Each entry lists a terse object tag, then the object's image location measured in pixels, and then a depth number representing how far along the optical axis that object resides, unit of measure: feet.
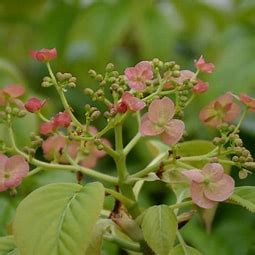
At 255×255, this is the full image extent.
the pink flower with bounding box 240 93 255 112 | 3.20
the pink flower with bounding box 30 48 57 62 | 3.20
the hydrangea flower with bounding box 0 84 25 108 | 3.29
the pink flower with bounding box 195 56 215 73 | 3.23
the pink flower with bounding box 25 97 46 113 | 3.15
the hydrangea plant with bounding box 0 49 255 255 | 3.04
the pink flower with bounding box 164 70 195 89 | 3.16
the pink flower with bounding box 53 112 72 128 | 3.11
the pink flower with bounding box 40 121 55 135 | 3.16
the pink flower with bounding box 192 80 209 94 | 3.21
